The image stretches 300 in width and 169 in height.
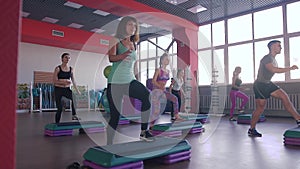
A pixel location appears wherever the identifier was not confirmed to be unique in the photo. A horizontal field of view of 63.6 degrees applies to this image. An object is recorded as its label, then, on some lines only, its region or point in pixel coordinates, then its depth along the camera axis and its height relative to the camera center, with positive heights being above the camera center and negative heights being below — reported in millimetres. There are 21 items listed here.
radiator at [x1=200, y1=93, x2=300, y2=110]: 6323 -189
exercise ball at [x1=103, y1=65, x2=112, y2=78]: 5870 +611
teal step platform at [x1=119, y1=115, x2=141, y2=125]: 5363 -524
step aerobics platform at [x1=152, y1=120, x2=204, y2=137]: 3473 -490
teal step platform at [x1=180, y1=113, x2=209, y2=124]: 4591 -421
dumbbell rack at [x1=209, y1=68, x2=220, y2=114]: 7449 -6
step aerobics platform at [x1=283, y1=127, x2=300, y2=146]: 2809 -484
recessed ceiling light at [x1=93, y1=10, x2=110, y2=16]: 7998 +2774
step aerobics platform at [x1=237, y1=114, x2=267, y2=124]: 5175 -500
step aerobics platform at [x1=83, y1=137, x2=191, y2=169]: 1739 -456
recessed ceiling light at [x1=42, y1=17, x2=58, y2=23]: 8625 +2752
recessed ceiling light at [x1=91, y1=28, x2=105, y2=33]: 10127 +2768
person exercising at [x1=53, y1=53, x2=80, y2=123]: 3986 +205
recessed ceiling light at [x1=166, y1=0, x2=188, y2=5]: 6963 +2742
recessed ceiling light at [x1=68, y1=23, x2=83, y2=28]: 9328 +2747
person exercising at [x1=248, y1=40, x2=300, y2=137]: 3152 +150
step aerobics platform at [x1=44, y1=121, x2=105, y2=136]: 3611 -505
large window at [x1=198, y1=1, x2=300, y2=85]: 6770 +1727
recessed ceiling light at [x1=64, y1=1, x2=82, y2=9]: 7265 +2760
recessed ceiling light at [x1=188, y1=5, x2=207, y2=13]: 7453 +2745
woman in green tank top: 2025 +166
